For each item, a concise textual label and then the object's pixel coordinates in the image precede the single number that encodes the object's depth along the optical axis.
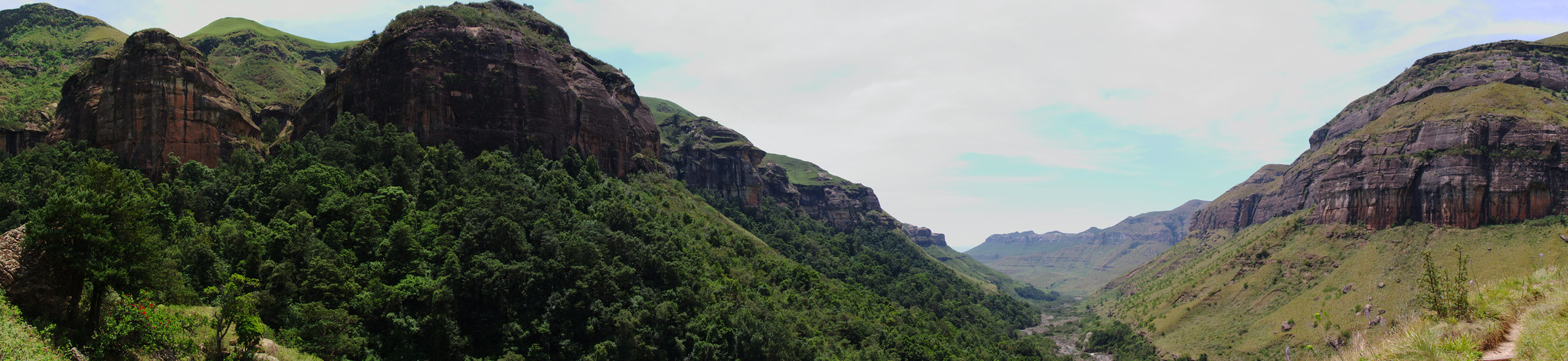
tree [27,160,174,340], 27.89
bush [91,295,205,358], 28.17
